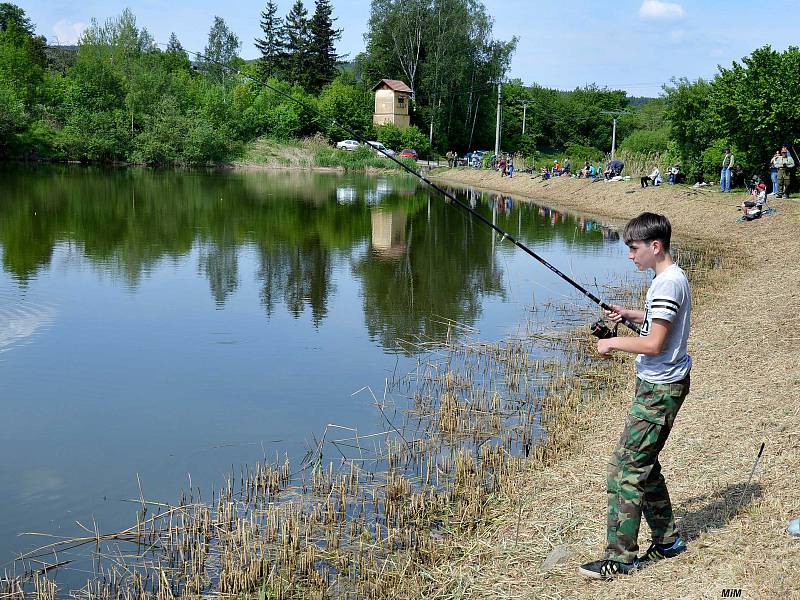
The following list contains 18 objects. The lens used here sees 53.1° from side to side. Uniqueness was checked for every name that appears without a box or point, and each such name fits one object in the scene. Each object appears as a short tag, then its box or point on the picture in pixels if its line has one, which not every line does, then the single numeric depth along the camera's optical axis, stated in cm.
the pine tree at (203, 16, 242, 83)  9848
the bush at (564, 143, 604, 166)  7325
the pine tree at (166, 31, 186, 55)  10161
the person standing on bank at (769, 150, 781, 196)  2570
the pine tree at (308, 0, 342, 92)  8875
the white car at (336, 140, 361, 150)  7312
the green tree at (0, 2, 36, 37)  9388
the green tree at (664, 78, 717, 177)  3378
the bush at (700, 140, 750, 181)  3225
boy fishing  447
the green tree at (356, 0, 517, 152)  7125
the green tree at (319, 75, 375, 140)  7494
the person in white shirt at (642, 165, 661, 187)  3553
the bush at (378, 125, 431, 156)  7169
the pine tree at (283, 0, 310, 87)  8869
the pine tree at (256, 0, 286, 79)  9394
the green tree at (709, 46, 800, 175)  2594
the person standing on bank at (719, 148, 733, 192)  2942
